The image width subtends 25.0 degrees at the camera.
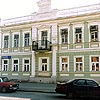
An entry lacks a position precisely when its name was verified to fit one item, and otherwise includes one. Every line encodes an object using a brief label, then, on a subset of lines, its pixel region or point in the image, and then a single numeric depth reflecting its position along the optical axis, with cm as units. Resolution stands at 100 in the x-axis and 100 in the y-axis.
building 2539
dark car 1497
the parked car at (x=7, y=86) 1942
